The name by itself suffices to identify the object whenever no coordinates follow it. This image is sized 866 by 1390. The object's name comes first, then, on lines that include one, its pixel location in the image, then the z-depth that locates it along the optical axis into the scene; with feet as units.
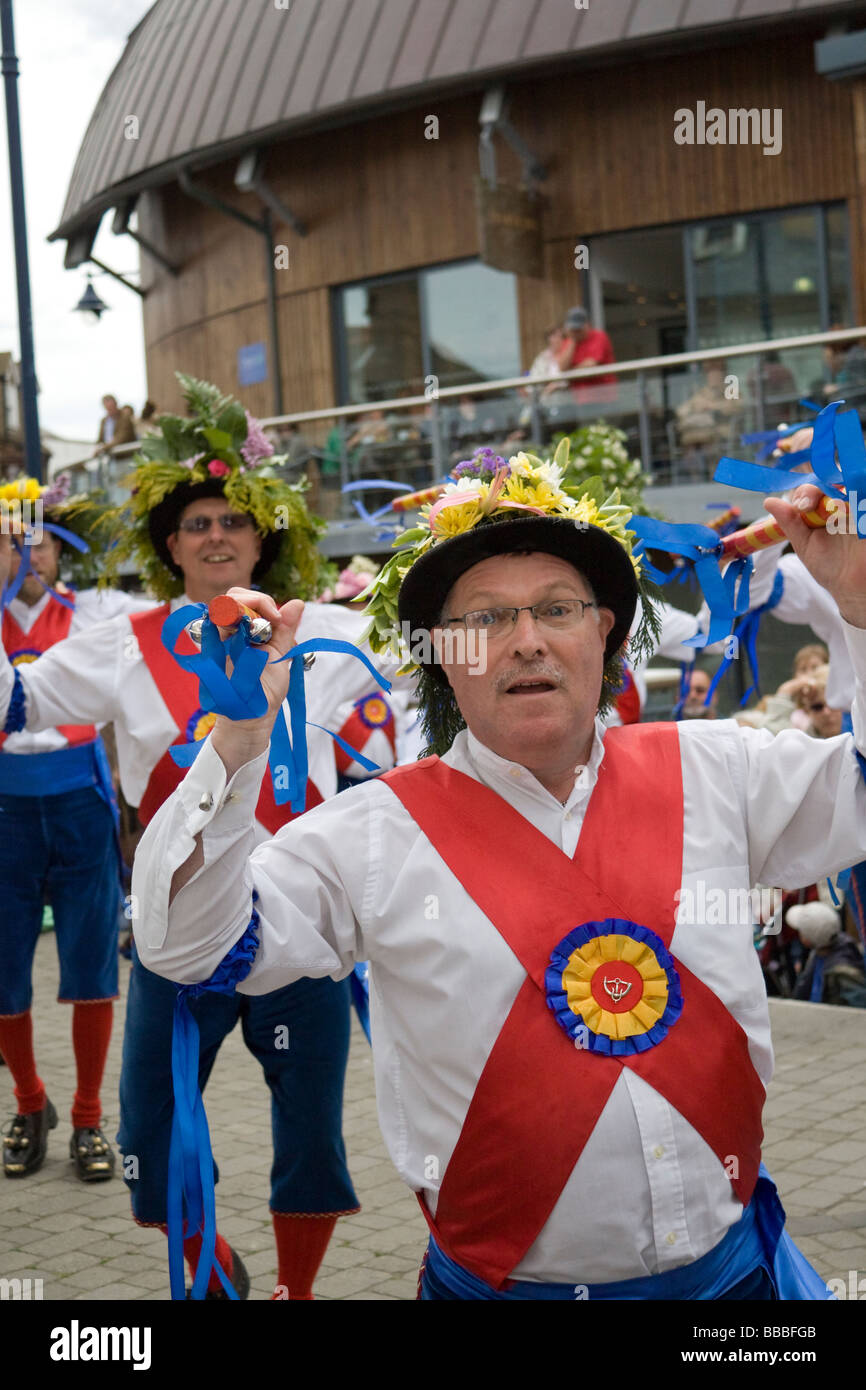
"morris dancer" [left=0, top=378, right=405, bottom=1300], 12.07
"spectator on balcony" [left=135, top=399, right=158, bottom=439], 49.25
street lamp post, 30.73
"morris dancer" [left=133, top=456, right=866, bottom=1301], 7.52
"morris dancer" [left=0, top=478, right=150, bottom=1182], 17.66
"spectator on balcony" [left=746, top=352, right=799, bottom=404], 34.32
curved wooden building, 46.42
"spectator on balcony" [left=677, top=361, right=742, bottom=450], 35.09
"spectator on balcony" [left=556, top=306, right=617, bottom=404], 39.83
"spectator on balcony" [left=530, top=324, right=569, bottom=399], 40.09
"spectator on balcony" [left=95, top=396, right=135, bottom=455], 49.73
